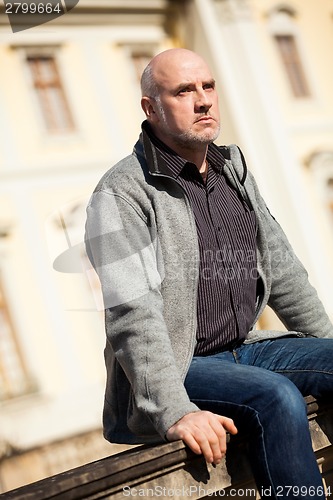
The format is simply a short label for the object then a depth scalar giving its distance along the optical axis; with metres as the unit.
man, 5.26
